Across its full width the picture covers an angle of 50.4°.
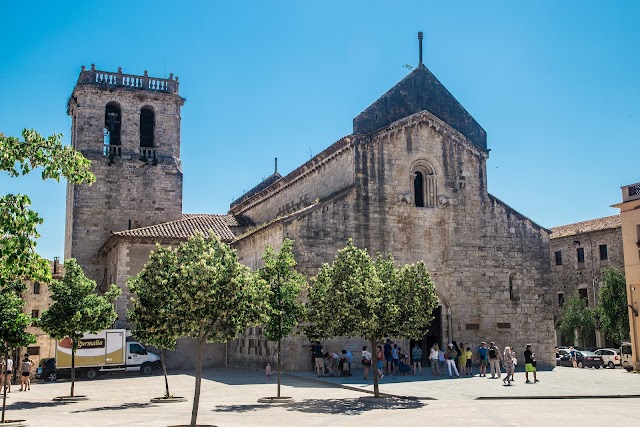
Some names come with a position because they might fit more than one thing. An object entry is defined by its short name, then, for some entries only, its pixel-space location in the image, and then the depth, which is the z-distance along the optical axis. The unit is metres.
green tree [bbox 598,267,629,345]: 45.59
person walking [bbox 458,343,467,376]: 28.27
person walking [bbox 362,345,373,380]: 26.20
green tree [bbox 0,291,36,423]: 16.34
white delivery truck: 31.69
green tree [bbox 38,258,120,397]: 22.33
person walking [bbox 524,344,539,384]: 25.45
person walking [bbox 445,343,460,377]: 27.91
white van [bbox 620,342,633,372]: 33.84
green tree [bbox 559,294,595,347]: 50.97
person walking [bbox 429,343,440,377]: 27.86
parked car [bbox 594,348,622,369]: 39.53
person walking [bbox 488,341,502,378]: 27.48
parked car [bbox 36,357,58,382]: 32.03
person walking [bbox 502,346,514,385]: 24.69
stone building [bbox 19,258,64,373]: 46.41
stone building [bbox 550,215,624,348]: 50.78
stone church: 30.70
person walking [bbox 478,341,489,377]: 28.49
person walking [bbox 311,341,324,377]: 27.30
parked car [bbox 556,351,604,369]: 39.53
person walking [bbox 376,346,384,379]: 26.28
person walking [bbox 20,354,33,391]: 27.20
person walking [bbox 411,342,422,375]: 28.49
